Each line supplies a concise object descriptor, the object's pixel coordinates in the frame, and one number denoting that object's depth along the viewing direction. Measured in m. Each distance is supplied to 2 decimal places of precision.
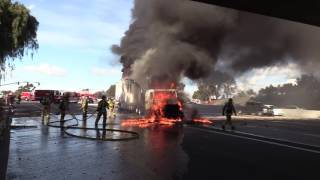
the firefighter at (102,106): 11.22
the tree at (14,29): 16.06
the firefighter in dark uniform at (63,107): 13.08
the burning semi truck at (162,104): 13.71
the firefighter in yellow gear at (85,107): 14.87
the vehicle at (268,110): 25.03
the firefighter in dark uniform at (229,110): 11.61
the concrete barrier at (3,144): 4.83
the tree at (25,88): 86.28
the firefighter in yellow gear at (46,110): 12.73
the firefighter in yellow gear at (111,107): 16.95
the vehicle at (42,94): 36.88
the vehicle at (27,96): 47.96
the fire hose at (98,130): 8.21
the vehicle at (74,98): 43.95
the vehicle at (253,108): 27.09
